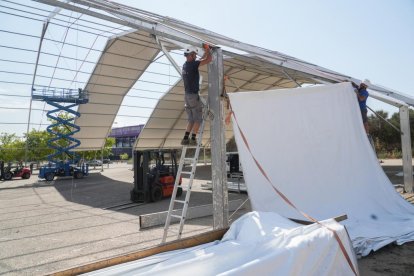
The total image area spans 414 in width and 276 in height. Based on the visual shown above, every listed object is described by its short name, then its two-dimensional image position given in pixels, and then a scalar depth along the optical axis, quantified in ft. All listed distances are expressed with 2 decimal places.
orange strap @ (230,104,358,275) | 9.48
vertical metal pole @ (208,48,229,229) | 14.75
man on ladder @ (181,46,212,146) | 15.66
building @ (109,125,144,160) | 167.63
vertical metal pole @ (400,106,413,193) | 30.94
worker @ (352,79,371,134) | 24.09
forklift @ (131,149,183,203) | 31.73
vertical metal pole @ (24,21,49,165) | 30.81
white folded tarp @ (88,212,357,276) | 7.74
